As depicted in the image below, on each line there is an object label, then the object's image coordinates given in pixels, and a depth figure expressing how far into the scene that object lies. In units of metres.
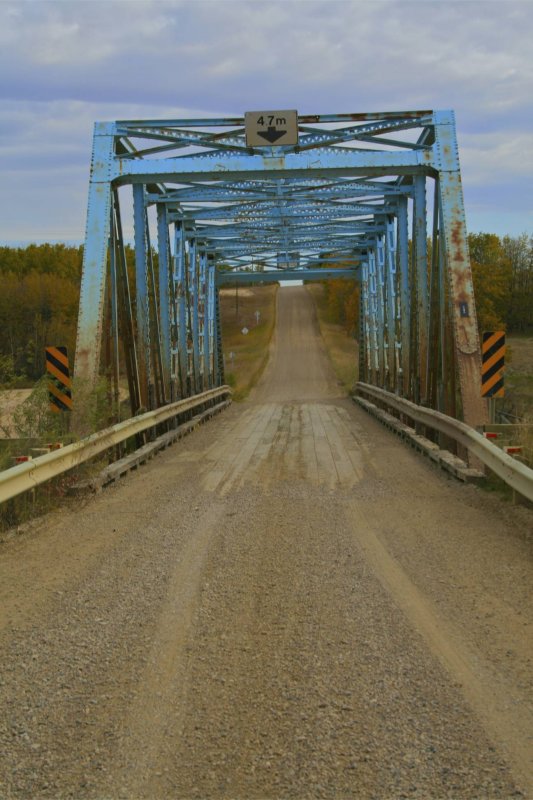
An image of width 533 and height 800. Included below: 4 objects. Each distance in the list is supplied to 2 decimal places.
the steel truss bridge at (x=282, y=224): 11.79
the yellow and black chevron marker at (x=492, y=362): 10.76
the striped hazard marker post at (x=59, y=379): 10.21
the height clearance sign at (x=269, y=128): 12.82
